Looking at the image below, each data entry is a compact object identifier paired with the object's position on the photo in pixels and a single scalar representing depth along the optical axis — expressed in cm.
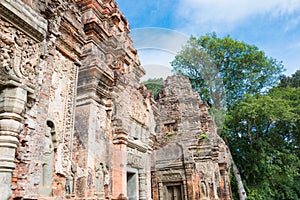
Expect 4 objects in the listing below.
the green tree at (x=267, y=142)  1644
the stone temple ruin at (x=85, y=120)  310
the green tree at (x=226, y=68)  2019
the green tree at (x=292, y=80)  2516
